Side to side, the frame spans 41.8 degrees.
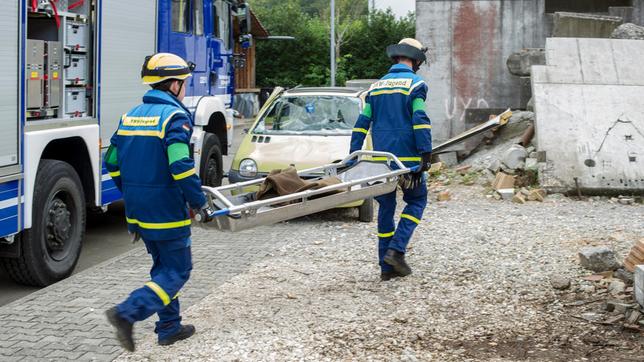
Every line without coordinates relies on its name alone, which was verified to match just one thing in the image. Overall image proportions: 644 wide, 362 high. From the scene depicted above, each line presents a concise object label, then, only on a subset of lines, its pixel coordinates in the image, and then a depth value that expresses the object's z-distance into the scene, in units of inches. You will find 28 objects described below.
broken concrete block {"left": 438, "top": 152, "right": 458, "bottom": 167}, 570.8
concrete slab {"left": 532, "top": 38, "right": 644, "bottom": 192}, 446.3
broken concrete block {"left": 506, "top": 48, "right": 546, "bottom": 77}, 565.3
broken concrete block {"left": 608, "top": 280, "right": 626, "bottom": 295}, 242.5
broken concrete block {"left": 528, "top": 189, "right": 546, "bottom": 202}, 437.5
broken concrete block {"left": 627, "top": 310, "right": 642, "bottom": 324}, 215.8
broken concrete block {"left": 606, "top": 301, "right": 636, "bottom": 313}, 223.5
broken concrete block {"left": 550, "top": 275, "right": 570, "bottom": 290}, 258.8
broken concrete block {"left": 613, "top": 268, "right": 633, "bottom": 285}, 252.1
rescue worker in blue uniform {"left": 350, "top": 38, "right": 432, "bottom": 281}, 271.4
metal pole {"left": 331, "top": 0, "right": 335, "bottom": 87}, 1097.3
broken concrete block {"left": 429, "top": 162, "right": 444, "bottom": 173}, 542.4
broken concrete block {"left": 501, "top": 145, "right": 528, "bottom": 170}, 480.7
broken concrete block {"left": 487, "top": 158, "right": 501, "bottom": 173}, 491.2
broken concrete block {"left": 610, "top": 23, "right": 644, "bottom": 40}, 538.9
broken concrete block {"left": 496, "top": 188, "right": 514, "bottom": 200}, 448.5
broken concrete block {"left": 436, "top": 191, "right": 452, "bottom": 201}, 456.8
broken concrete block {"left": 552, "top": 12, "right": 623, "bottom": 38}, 571.8
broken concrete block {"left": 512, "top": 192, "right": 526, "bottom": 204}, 437.7
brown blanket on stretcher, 250.4
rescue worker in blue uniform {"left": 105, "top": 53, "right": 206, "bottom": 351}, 194.7
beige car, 394.3
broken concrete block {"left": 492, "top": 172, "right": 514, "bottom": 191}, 461.7
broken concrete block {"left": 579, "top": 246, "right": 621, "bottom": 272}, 277.0
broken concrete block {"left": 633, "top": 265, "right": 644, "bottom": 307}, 214.2
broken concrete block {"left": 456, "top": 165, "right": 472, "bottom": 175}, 522.6
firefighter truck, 249.1
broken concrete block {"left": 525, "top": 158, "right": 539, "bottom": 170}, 470.9
